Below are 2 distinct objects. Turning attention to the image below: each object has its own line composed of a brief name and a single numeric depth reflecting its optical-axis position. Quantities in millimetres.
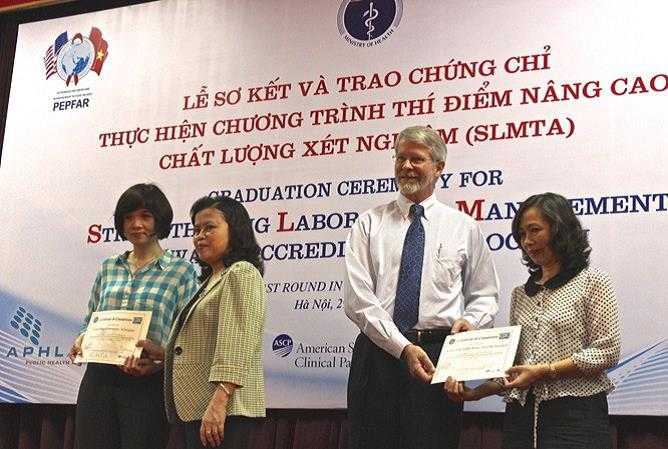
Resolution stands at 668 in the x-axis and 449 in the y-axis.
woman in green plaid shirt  3090
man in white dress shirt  2795
